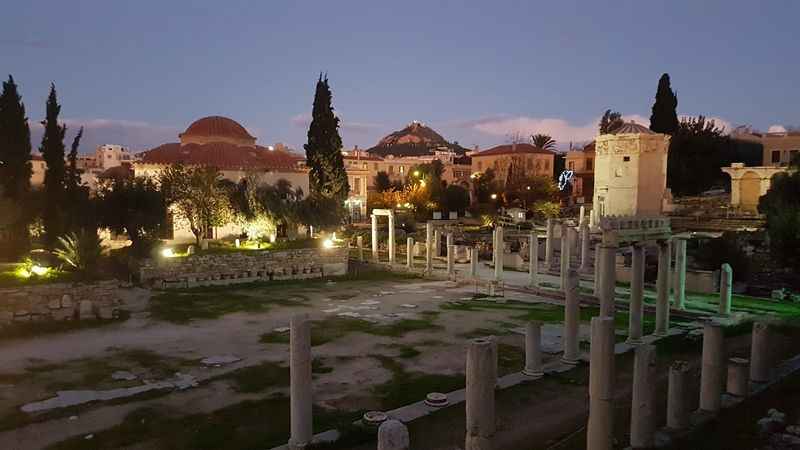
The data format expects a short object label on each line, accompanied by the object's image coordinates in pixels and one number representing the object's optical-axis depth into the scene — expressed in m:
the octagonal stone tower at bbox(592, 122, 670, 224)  39.94
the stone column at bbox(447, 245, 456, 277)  26.33
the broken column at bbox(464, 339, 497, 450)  6.98
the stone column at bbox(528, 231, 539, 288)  23.04
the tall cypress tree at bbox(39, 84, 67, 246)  24.42
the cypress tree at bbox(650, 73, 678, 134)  53.22
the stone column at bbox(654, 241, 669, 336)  15.04
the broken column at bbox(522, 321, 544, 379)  11.70
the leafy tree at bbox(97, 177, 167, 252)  23.64
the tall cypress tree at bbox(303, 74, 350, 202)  35.28
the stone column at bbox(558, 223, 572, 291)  23.33
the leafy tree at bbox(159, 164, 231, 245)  26.45
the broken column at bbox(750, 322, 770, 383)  10.51
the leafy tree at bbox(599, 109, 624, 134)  66.84
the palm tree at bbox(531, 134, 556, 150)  76.56
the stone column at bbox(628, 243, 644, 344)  14.15
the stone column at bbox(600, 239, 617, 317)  13.42
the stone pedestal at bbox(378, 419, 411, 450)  5.30
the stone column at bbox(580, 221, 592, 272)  27.27
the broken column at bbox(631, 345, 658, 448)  7.95
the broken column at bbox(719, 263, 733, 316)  16.91
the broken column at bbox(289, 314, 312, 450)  8.05
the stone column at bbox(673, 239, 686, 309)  18.59
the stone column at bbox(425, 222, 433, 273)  27.39
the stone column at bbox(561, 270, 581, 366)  12.52
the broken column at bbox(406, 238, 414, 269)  28.62
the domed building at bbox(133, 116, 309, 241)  32.38
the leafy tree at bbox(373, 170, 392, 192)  62.39
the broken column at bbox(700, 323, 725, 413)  9.21
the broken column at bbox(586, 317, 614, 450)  6.99
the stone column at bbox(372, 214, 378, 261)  32.05
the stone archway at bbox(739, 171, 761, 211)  45.69
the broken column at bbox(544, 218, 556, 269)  28.19
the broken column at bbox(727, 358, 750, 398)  9.77
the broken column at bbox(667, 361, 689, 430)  8.45
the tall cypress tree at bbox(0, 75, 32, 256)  24.48
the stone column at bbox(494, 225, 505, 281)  24.41
